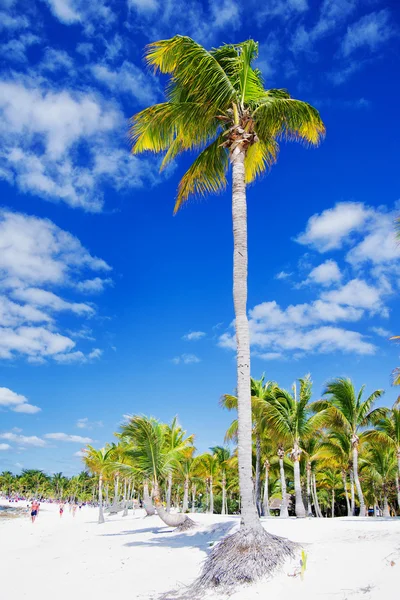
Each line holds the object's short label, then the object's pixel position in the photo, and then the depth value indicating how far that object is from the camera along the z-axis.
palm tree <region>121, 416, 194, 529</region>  18.30
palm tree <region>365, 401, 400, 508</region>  28.77
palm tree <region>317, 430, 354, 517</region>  31.98
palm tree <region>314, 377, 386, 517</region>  27.34
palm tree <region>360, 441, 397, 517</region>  40.25
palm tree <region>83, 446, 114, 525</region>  45.41
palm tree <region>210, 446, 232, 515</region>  49.97
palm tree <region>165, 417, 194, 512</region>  30.90
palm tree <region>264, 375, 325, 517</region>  24.30
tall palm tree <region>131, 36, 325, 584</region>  11.48
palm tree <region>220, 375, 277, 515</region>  25.17
